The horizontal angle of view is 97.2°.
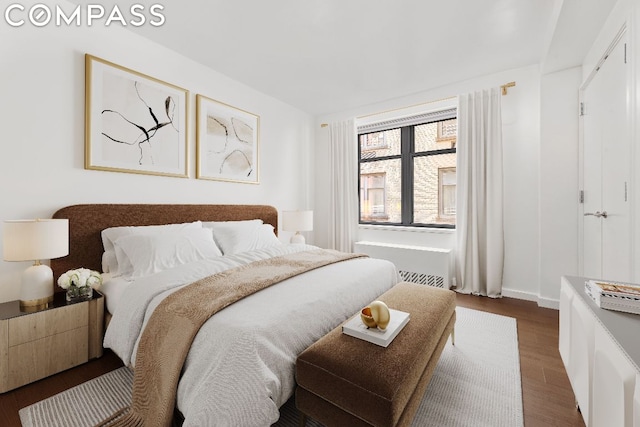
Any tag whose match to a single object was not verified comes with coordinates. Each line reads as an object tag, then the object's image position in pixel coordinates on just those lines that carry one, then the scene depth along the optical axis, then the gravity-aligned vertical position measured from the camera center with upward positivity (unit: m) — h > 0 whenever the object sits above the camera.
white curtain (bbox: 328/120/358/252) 4.38 +0.44
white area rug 1.44 -1.05
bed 1.08 -0.52
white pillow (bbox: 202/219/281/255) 2.72 -0.24
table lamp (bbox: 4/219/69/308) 1.71 -0.23
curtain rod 3.18 +1.47
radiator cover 3.44 -0.61
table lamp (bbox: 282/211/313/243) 3.76 -0.11
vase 1.93 -0.57
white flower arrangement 1.91 -0.46
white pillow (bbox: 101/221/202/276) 2.16 -0.19
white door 1.86 +0.33
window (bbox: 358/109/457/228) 3.81 +0.59
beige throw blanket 1.21 -0.60
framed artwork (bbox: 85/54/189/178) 2.30 +0.82
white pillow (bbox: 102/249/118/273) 2.25 -0.38
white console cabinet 0.82 -0.52
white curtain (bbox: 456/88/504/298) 3.25 +0.21
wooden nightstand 1.62 -0.79
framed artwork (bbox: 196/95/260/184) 3.09 +0.84
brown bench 1.06 -0.67
